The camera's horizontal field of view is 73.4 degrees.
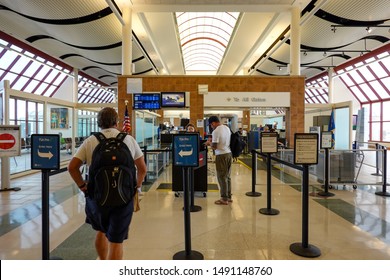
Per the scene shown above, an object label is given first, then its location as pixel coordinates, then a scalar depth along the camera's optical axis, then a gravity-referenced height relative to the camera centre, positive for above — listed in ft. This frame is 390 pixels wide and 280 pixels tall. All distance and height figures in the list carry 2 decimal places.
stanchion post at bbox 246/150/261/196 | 17.11 -2.68
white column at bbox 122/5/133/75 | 27.63 +10.08
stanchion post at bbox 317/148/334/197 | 17.19 -2.71
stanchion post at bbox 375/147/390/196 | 16.87 -2.78
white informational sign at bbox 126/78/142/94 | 27.68 +5.30
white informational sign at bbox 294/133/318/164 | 9.71 -0.48
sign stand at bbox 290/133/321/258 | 9.12 -0.99
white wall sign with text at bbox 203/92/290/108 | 27.96 +3.95
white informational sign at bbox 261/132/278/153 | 14.29 -0.38
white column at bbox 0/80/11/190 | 19.34 -2.01
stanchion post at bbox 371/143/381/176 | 23.10 -2.28
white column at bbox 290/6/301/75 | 27.78 +10.31
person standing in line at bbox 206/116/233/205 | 14.73 -1.09
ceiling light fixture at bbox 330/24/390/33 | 28.86 +12.36
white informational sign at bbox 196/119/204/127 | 28.66 +1.46
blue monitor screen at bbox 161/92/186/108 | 27.78 +3.92
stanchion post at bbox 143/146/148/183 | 20.36 -1.44
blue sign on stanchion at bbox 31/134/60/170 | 8.07 -0.52
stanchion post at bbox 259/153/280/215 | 13.51 -3.14
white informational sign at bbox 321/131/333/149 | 17.94 -0.33
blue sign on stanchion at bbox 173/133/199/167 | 8.95 -0.49
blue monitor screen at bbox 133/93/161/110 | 27.66 +3.67
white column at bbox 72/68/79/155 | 34.67 +1.53
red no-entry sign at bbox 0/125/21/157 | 18.01 -0.40
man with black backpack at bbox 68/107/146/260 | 6.03 -1.01
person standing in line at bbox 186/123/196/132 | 19.75 +0.52
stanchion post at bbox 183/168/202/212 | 13.83 -3.81
